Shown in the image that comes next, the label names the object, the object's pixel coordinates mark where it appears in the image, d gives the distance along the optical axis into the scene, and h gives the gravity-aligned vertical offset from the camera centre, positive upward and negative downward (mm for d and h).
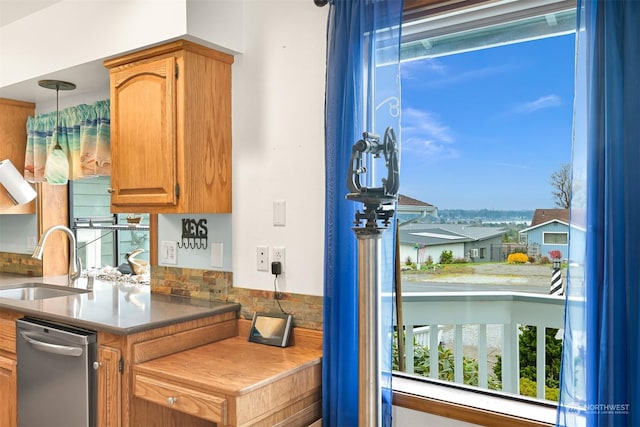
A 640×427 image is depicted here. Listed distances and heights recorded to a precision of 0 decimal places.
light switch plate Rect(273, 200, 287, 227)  2268 -35
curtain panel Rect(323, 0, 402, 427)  1889 +249
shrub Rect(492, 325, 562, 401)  1916 -617
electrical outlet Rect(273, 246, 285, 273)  2270 -230
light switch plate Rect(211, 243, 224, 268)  2484 -253
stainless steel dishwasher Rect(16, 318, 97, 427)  2039 -731
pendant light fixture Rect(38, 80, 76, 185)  3197 +242
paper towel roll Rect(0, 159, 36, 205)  3305 +132
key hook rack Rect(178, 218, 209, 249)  2547 -153
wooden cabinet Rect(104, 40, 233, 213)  2229 +345
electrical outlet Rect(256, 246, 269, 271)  2326 -249
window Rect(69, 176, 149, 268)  3379 -158
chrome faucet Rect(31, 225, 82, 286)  3090 -367
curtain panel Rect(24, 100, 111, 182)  3035 +411
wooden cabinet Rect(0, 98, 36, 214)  3377 +461
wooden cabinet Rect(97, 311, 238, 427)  1949 -639
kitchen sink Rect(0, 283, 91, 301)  3042 -542
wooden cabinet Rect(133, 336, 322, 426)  1692 -643
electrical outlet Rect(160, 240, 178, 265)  2654 -256
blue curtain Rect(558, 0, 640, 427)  1409 -37
